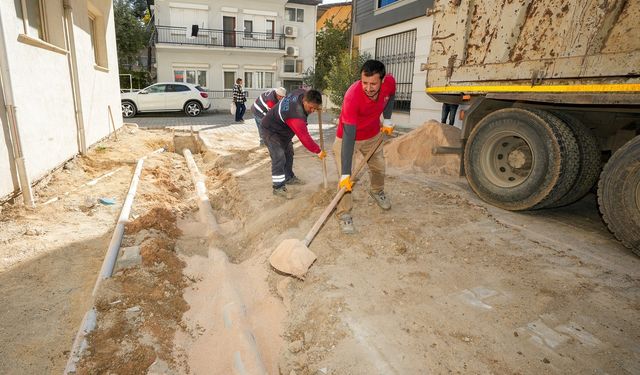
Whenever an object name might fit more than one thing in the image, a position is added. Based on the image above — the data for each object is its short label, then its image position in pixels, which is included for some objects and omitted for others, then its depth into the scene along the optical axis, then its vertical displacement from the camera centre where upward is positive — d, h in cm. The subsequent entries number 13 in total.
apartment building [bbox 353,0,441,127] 968 +138
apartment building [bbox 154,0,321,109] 2020 +247
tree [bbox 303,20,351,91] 2276 +292
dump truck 309 +3
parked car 1563 -56
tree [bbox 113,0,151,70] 2303 +312
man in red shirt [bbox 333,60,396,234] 360 -36
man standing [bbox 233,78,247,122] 1345 -41
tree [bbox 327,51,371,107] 1180 +53
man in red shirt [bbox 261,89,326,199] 456 -53
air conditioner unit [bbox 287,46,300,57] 2356 +237
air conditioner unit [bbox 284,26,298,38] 2329 +354
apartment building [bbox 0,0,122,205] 425 -12
